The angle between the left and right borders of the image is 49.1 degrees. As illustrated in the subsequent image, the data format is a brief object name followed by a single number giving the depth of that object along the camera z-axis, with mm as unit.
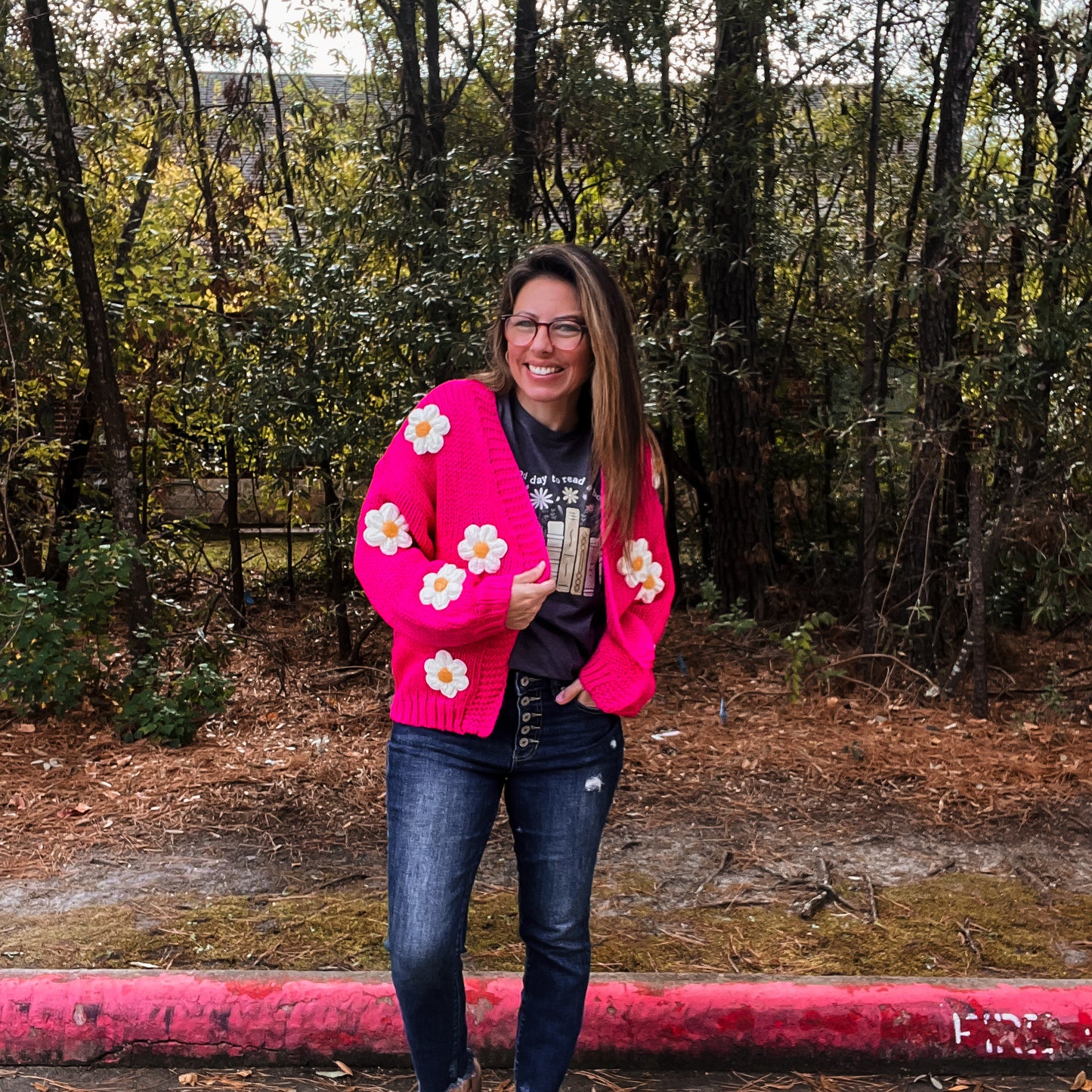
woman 2482
